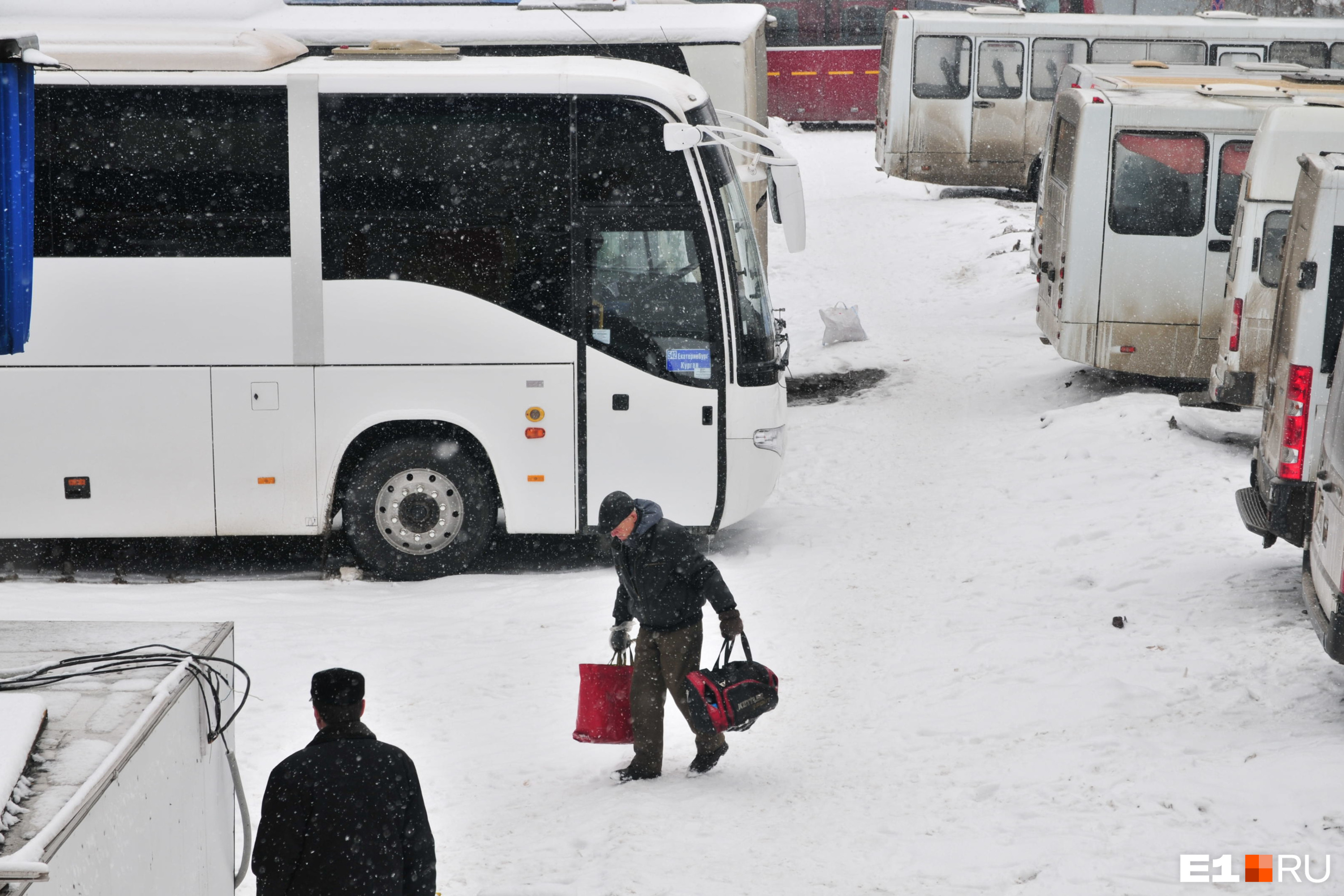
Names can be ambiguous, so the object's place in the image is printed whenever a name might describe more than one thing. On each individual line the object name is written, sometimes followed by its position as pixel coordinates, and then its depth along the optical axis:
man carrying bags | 13.65
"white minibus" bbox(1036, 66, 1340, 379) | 28.23
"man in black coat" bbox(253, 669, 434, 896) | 8.36
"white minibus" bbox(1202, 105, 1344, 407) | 23.75
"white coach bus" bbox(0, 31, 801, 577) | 19.61
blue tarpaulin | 9.74
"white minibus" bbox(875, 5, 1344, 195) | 45.16
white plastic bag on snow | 37.00
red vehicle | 59.06
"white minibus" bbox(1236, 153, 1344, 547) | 17.37
